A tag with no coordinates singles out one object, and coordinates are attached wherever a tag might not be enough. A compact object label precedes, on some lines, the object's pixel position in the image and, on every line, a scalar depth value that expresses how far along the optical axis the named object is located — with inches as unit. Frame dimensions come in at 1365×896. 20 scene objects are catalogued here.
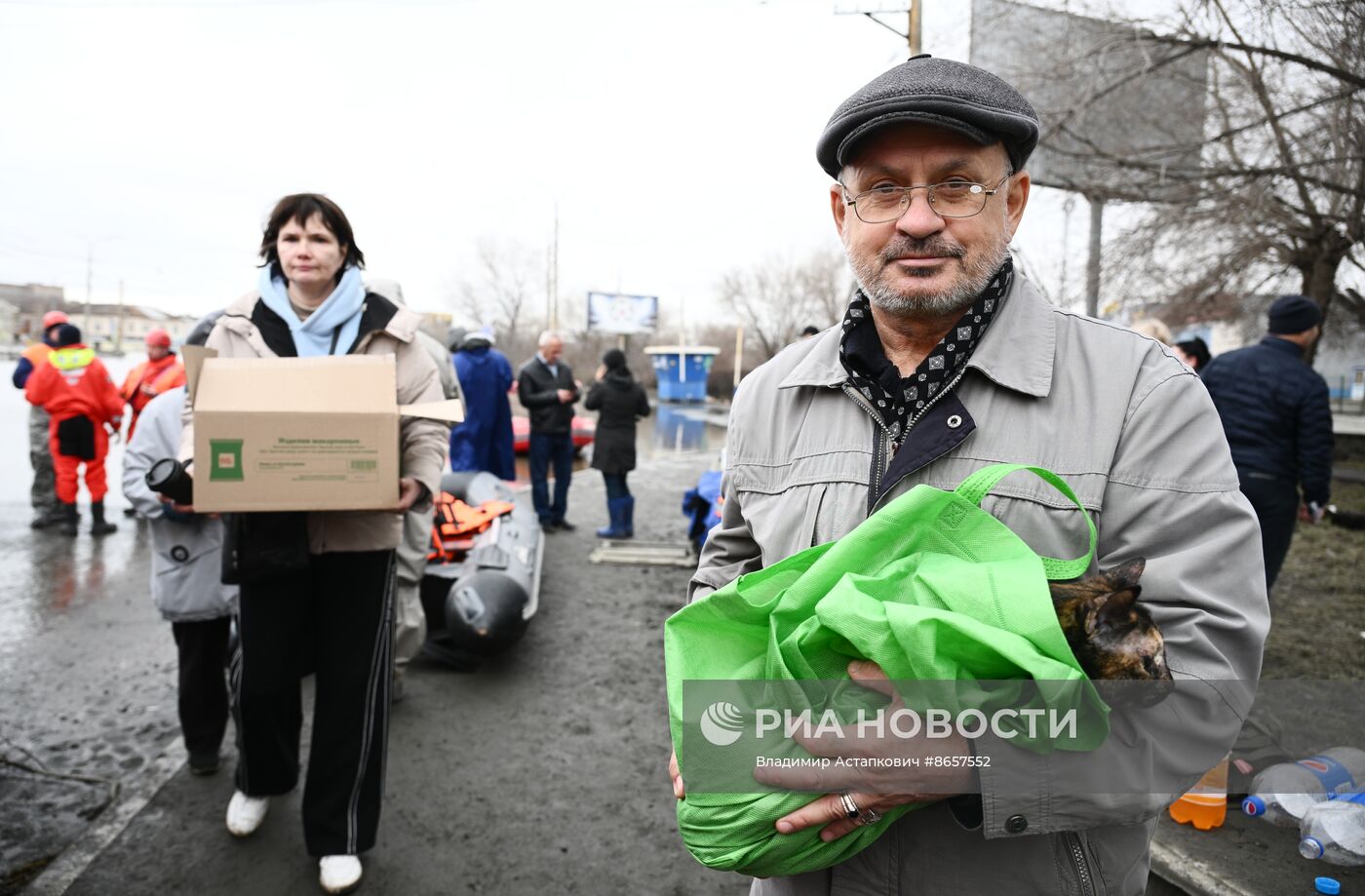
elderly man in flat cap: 47.9
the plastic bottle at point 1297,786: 123.3
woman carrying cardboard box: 113.3
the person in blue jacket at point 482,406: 327.6
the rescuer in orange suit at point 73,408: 316.8
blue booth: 1508.4
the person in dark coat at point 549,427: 357.1
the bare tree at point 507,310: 1910.7
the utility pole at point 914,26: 432.8
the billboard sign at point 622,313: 1754.4
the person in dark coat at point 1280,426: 181.6
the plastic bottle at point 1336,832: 112.9
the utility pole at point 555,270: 1389.0
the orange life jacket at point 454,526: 211.9
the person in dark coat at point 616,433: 341.4
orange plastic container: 123.5
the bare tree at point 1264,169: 229.8
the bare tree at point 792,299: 1533.0
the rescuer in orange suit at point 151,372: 321.9
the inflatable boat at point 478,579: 189.0
